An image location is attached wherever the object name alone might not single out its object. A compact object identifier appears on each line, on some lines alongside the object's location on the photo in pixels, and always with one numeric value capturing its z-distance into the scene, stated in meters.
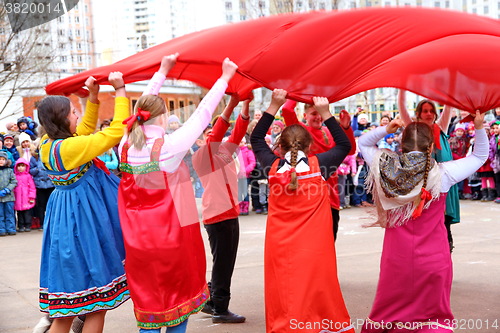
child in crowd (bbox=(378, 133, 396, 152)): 12.05
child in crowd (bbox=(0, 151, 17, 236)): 10.45
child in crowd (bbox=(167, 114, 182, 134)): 3.96
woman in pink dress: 4.20
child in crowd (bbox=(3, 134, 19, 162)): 10.94
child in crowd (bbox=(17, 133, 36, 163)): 11.33
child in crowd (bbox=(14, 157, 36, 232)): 10.72
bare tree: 17.70
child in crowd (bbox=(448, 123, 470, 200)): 12.55
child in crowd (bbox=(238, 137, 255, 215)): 11.66
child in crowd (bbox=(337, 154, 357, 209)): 12.31
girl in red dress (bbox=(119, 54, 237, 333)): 3.73
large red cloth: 3.96
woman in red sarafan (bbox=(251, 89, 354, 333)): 3.95
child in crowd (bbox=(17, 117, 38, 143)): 12.69
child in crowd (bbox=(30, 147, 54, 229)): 10.92
